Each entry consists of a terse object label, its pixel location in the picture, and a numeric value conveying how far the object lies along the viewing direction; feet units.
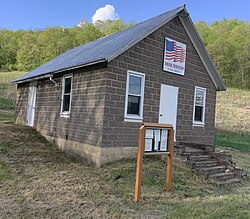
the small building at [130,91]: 24.11
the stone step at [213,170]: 21.94
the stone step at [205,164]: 22.32
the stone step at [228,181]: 20.70
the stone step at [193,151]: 25.00
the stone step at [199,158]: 23.99
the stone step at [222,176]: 21.58
